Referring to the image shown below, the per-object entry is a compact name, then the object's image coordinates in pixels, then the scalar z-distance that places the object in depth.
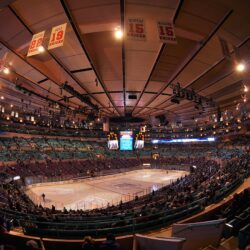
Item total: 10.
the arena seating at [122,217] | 5.01
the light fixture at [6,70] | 8.68
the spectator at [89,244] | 3.68
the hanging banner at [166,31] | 5.47
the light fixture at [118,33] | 5.86
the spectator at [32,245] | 3.67
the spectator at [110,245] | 3.51
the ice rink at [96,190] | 18.72
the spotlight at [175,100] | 11.57
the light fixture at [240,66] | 7.42
